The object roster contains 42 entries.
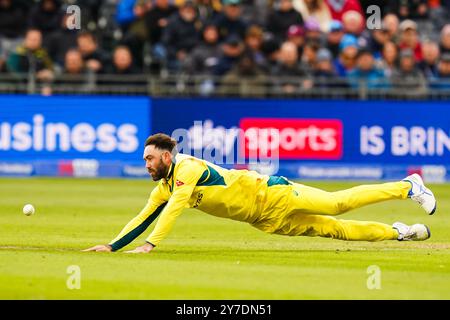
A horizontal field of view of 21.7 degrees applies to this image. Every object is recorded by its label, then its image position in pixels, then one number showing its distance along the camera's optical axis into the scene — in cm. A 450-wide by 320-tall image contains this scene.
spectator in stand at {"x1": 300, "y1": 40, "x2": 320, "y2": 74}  2631
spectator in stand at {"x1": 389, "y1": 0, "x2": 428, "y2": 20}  2875
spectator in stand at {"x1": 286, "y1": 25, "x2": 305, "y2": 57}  2677
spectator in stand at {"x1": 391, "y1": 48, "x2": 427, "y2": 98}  2573
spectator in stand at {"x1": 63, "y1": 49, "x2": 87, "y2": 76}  2550
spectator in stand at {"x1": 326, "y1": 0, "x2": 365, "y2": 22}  2752
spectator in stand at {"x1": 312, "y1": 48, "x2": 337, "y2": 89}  2591
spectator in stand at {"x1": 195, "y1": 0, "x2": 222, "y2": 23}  2751
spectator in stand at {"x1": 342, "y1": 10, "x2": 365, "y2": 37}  2677
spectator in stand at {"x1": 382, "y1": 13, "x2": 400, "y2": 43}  2756
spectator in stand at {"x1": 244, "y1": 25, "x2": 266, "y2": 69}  2611
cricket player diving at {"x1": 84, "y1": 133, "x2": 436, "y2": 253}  1248
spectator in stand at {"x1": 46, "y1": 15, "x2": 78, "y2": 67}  2633
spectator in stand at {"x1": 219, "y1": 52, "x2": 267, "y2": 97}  2566
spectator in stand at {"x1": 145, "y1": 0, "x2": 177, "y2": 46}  2677
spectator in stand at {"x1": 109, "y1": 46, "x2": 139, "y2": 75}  2558
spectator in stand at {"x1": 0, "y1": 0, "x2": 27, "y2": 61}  2719
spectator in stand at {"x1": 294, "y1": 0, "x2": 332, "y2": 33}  2772
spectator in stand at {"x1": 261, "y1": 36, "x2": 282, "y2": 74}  2680
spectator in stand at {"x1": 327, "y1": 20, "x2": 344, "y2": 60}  2703
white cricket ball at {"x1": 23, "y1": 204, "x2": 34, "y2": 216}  1483
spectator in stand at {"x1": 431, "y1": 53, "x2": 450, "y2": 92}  2581
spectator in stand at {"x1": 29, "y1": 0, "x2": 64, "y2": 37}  2708
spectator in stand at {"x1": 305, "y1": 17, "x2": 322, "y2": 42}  2700
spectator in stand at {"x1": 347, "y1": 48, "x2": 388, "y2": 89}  2583
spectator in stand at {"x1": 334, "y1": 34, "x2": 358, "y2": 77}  2628
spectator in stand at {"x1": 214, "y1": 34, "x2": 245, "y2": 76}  2609
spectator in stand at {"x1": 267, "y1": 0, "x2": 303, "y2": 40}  2736
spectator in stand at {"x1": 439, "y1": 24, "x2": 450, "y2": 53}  2650
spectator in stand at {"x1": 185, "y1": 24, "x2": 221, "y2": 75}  2591
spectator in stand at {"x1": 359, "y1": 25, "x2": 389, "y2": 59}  2731
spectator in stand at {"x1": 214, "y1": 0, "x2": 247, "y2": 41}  2695
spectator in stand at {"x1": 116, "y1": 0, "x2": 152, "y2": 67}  2641
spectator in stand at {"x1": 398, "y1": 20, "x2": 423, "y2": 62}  2673
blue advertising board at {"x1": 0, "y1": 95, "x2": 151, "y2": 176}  2523
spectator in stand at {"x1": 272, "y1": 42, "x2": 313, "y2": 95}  2572
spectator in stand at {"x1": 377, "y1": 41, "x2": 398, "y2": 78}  2648
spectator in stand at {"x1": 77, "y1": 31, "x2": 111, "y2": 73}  2605
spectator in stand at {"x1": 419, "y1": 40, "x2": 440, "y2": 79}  2664
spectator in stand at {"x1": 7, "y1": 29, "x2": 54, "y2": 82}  2559
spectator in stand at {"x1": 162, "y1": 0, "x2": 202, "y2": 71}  2641
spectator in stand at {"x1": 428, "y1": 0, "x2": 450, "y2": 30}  2875
